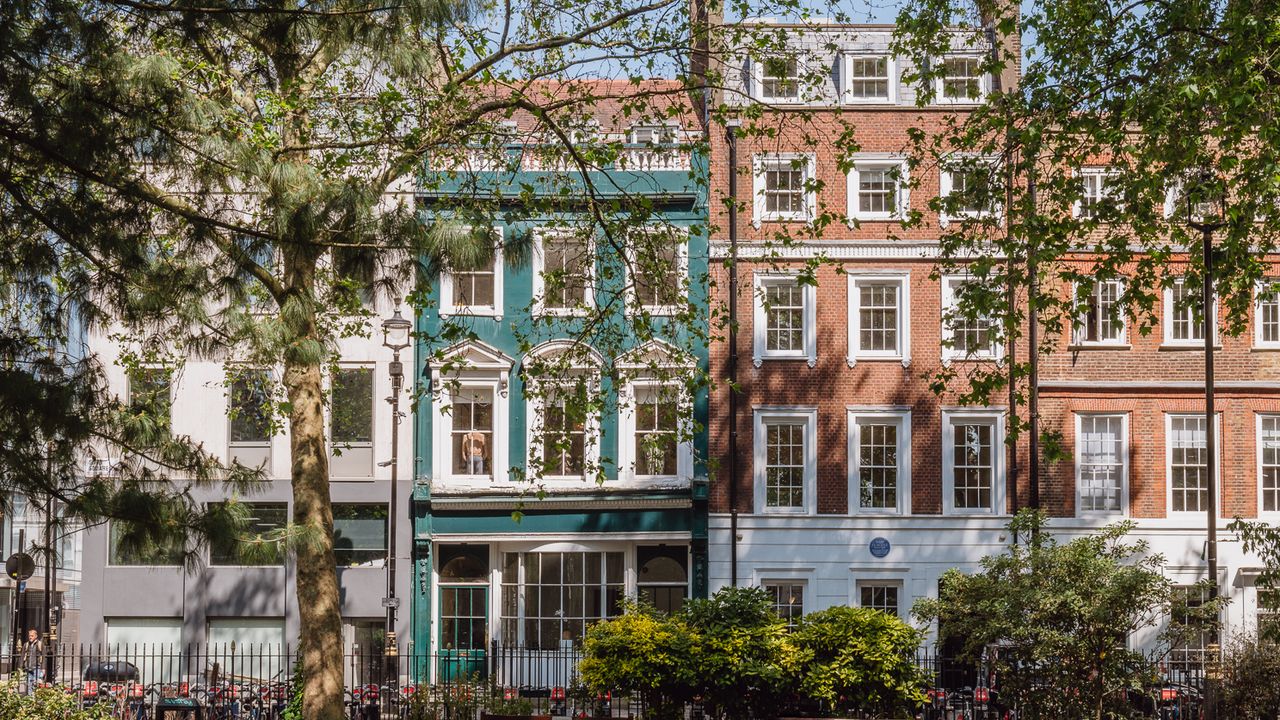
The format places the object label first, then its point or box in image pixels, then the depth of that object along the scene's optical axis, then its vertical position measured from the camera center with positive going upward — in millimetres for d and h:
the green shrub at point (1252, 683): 18344 -3867
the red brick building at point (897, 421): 28641 -732
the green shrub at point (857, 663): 18188 -3570
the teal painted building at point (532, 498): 28750 -2287
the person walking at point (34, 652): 24616 -5321
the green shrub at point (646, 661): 18328 -3586
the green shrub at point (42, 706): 15992 -3667
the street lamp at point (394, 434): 25141 -926
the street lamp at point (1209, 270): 15531 +1546
